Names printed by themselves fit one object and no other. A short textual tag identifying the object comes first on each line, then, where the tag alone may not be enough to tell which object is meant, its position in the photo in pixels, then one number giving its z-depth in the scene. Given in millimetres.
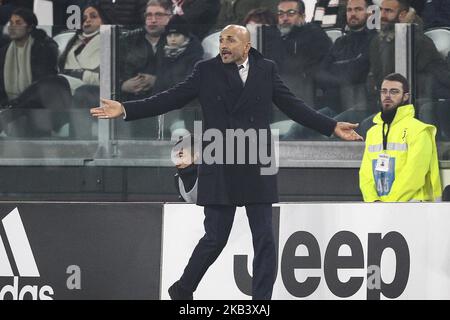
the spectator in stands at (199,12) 16016
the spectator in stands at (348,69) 15648
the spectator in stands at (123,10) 16266
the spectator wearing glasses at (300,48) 15758
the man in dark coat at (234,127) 13016
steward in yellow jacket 14047
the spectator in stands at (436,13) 15797
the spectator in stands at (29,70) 15648
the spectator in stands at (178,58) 15758
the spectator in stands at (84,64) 15422
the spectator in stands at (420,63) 15250
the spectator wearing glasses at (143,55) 15531
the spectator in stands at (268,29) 15641
